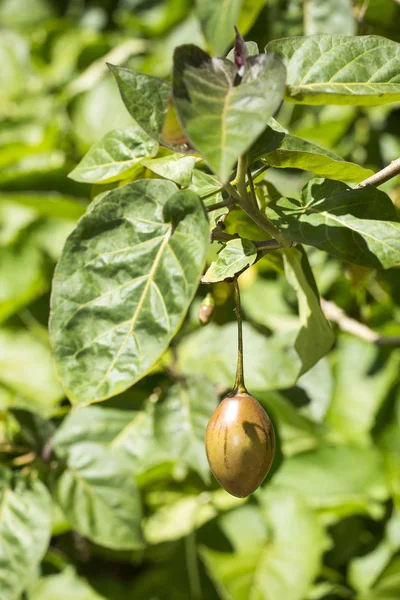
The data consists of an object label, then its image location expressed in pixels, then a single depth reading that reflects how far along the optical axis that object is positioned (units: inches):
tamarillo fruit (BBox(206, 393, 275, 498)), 41.0
